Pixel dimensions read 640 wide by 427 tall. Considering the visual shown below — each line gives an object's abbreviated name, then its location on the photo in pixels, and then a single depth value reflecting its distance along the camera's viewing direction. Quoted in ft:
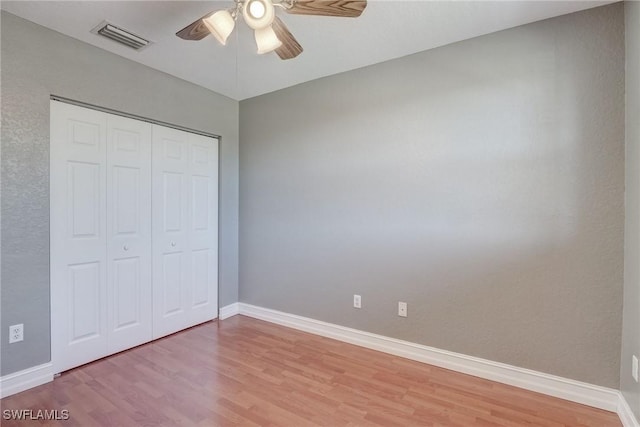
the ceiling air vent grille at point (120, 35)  6.91
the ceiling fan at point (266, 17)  4.69
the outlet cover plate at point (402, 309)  8.20
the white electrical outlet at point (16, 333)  6.44
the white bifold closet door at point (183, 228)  9.25
